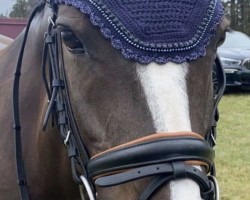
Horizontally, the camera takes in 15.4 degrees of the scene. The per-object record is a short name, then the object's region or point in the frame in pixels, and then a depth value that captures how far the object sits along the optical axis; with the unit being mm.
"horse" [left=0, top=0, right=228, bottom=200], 1197
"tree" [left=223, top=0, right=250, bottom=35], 21280
